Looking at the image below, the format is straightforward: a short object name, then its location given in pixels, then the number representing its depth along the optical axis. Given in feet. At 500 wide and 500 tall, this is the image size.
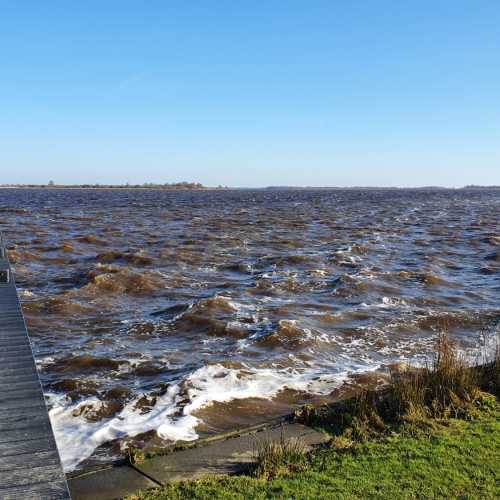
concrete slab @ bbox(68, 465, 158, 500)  17.56
